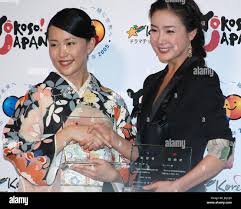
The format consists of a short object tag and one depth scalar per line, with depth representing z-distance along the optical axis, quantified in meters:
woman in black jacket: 4.10
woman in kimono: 4.12
